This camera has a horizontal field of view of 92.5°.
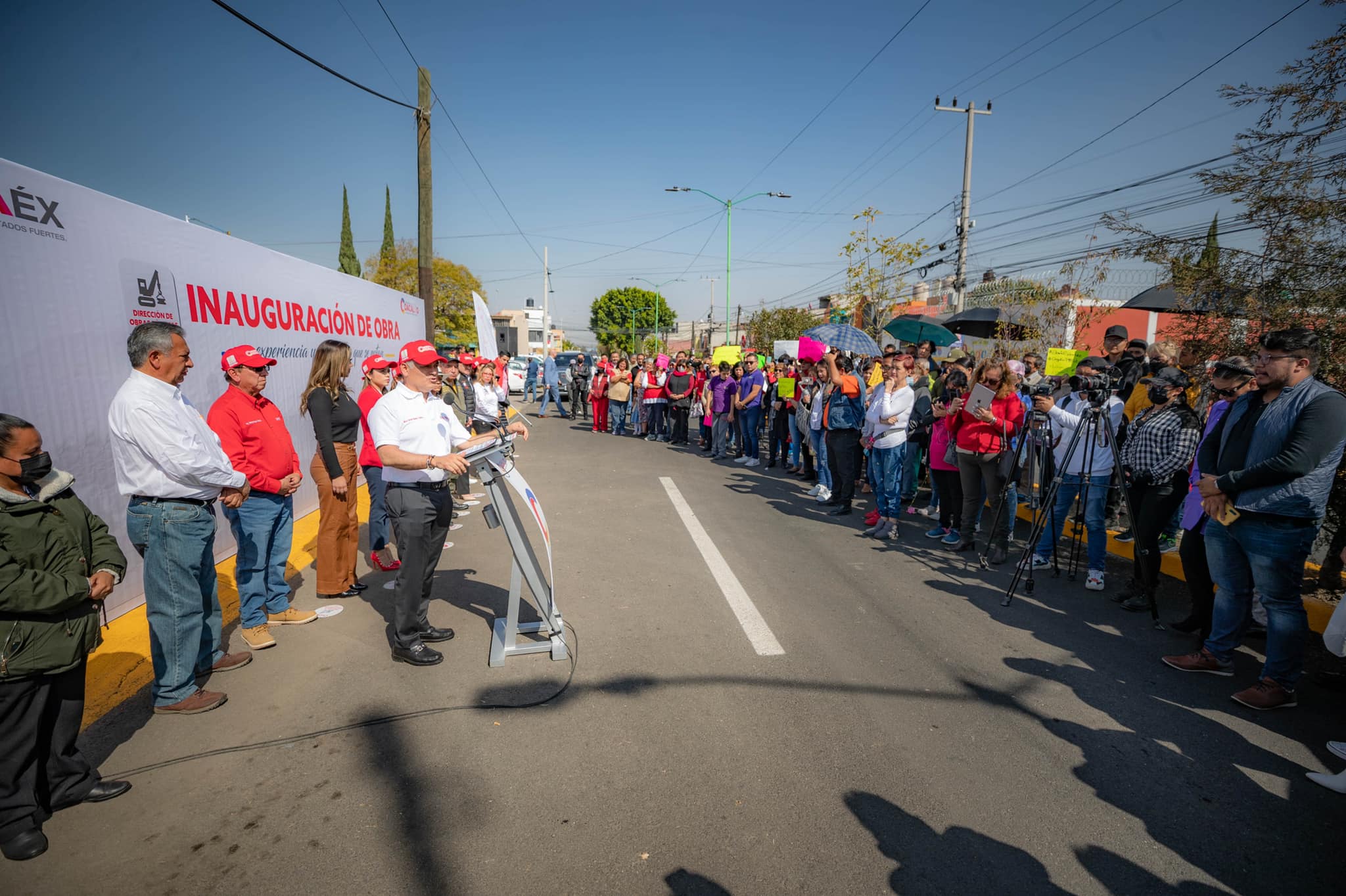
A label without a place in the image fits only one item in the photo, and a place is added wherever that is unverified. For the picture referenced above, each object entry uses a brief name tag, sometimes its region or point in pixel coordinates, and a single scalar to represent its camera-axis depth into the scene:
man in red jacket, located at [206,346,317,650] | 4.21
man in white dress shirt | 3.34
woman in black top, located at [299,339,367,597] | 5.15
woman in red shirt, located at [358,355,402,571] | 5.91
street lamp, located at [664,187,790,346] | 30.38
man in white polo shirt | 4.02
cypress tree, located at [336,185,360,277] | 50.66
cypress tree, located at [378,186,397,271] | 51.41
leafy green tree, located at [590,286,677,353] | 100.69
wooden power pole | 13.05
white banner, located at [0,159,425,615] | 4.12
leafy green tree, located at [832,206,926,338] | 18.88
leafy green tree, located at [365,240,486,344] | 32.50
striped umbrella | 10.81
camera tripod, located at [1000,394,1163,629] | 5.13
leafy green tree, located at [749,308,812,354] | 49.84
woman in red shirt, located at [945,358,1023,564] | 6.37
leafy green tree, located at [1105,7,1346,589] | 5.19
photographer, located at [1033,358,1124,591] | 5.37
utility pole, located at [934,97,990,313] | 21.48
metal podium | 3.86
